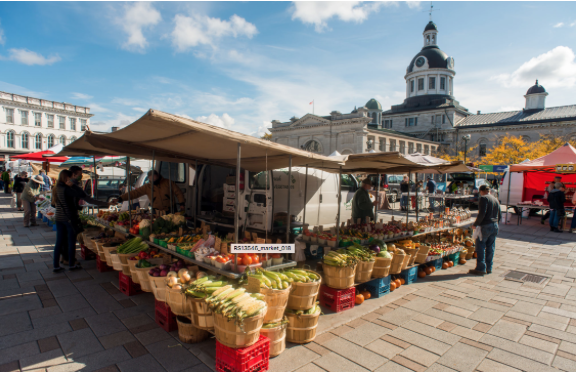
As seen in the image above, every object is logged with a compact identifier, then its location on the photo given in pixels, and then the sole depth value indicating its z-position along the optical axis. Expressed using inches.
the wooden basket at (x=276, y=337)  125.1
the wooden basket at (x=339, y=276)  169.5
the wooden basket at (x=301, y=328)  137.6
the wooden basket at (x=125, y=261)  183.0
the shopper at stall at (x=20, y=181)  534.9
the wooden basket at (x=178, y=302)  132.7
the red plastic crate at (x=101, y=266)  231.6
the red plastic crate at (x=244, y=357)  107.2
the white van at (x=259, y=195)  268.7
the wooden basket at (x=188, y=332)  135.2
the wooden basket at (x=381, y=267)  194.2
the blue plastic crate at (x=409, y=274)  226.8
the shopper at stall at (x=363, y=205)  294.0
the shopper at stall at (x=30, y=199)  396.5
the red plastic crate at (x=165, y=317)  146.6
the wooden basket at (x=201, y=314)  123.3
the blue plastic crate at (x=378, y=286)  197.6
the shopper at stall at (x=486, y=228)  247.0
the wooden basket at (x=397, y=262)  208.7
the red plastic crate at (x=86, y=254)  263.1
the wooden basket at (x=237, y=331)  106.2
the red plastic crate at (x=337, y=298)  172.6
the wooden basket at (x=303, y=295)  138.7
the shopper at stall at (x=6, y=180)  844.6
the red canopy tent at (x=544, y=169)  480.4
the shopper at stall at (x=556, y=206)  455.8
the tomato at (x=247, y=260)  144.2
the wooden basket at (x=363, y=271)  184.0
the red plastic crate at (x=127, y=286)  186.8
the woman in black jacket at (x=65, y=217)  221.8
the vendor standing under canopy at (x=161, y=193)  263.0
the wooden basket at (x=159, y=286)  147.9
